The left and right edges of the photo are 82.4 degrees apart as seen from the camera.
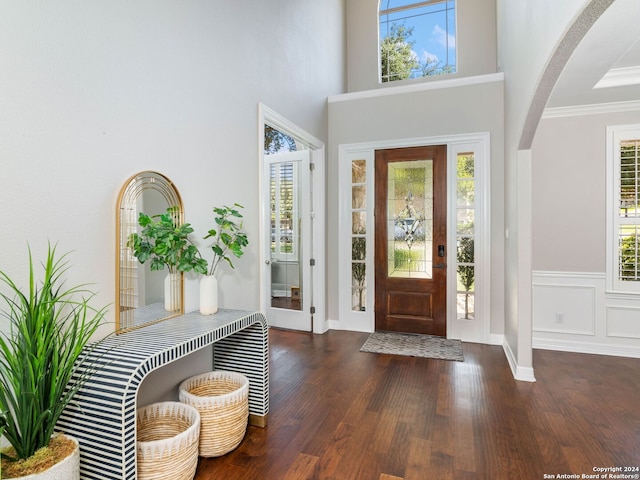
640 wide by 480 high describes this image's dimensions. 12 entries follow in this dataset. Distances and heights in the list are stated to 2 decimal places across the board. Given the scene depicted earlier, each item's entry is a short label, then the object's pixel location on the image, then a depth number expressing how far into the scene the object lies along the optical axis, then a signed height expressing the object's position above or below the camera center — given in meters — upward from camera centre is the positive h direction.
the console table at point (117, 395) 1.36 -0.60
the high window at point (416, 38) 5.06 +2.80
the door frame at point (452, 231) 4.09 +0.05
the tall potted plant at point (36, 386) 1.22 -0.52
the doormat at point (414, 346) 3.68 -1.19
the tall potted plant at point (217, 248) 2.22 -0.08
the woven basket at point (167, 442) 1.55 -0.95
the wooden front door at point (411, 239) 4.28 -0.04
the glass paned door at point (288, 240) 4.48 -0.05
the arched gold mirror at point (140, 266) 1.84 -0.15
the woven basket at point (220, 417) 1.93 -0.97
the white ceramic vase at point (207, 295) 2.21 -0.35
